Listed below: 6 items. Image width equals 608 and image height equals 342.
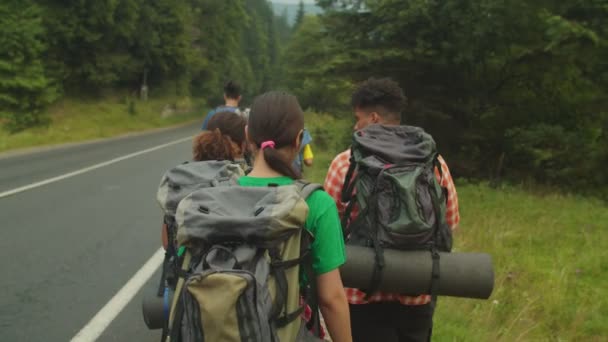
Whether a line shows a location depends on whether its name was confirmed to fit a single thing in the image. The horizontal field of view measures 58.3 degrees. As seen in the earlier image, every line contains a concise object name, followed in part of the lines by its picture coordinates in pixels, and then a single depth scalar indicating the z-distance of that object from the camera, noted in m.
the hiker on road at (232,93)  6.12
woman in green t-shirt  2.05
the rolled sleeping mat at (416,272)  2.54
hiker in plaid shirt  2.79
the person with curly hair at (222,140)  3.46
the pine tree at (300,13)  88.37
